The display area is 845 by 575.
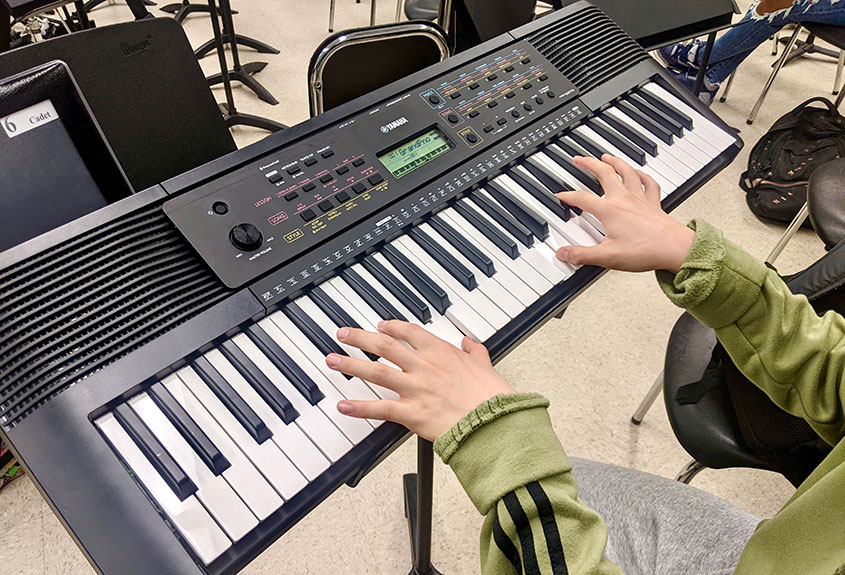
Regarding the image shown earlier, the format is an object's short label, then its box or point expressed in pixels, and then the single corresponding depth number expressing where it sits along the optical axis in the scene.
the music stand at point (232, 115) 2.15
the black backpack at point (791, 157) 2.07
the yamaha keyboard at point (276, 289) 0.54
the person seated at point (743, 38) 2.14
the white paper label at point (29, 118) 0.63
